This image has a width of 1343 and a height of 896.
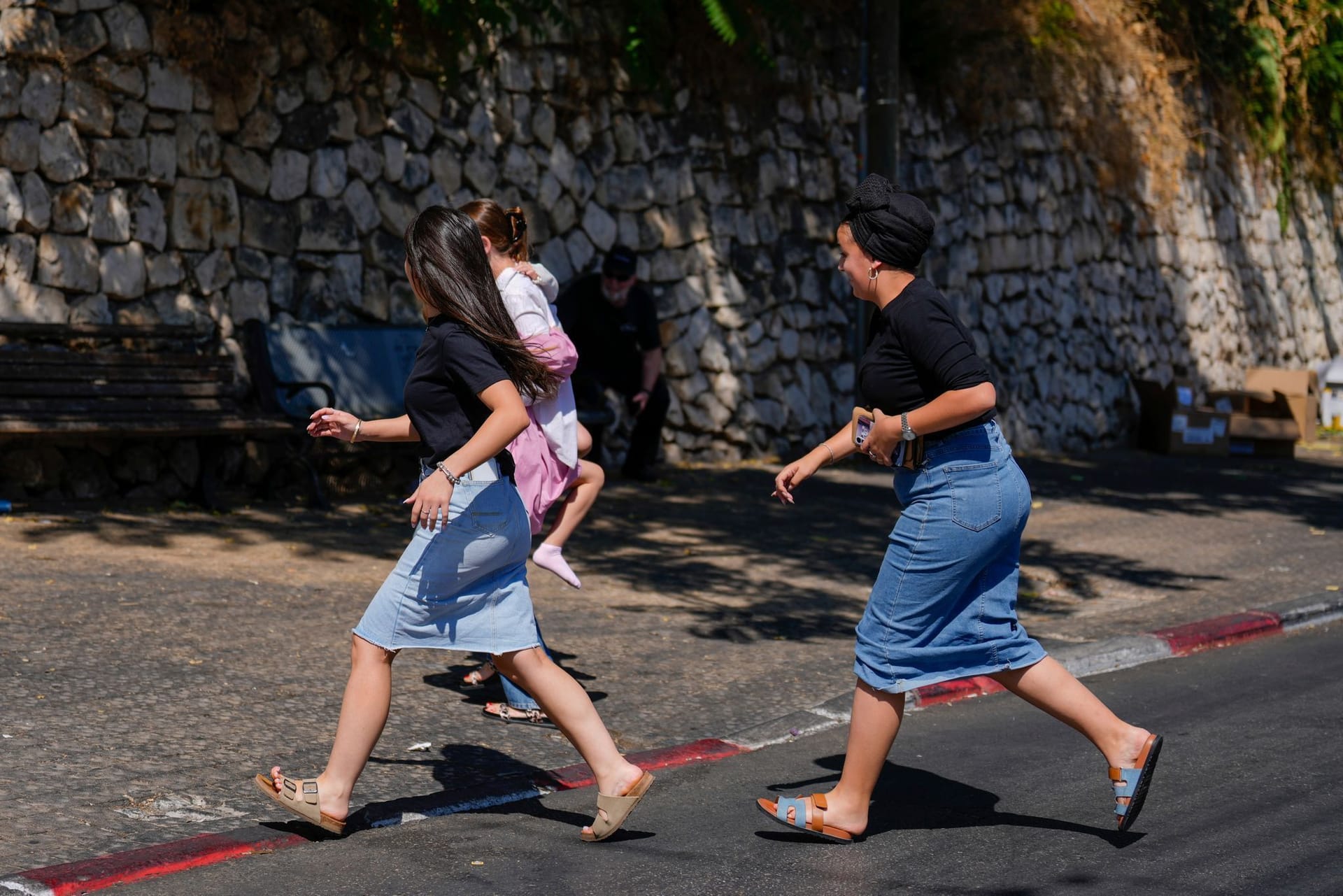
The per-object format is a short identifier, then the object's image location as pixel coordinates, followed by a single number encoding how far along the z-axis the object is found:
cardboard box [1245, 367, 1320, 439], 17.95
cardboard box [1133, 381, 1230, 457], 16.58
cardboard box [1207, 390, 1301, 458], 16.25
